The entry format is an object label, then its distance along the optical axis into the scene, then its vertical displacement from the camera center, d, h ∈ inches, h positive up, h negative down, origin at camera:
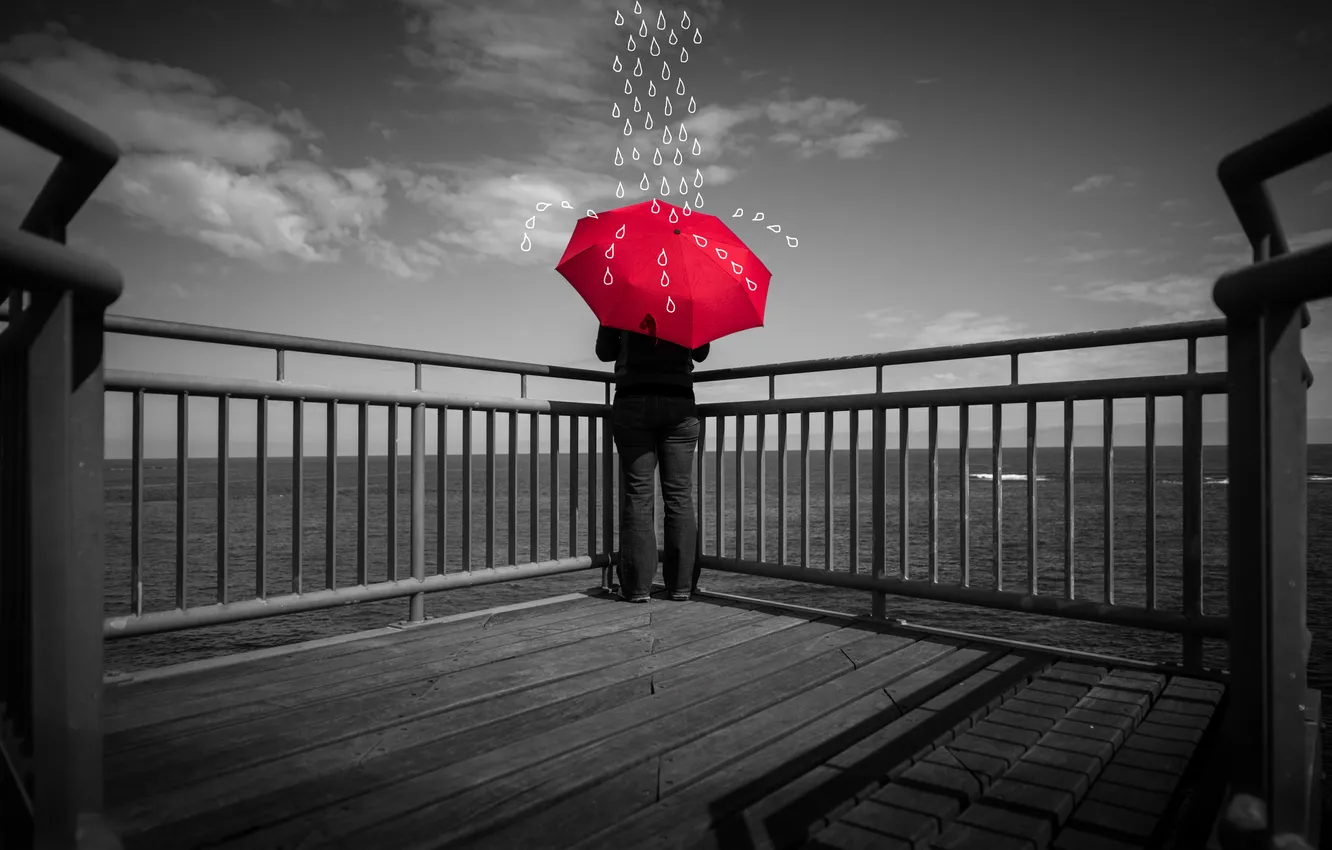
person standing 161.5 -2.2
